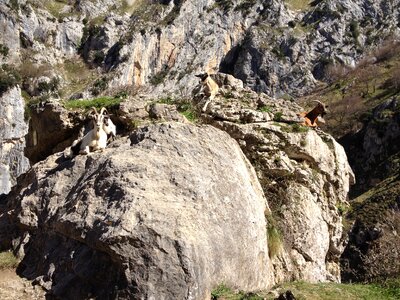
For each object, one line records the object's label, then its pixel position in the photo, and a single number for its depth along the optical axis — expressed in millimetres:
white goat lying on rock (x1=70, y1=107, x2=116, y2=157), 12031
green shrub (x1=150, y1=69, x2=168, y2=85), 89950
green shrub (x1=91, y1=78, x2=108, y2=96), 80625
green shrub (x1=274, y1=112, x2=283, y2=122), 14898
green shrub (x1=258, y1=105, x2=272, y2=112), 15016
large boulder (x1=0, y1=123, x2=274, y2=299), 8516
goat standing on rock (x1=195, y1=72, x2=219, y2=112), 14344
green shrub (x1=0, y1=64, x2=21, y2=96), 76969
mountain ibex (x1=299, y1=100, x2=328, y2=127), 16281
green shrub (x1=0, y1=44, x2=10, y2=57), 83812
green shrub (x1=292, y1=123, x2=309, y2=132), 14633
